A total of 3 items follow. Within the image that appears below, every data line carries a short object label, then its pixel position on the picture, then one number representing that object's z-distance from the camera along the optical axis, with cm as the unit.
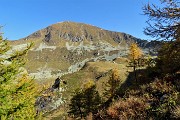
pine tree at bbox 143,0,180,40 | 683
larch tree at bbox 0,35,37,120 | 566
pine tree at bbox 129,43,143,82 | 2788
